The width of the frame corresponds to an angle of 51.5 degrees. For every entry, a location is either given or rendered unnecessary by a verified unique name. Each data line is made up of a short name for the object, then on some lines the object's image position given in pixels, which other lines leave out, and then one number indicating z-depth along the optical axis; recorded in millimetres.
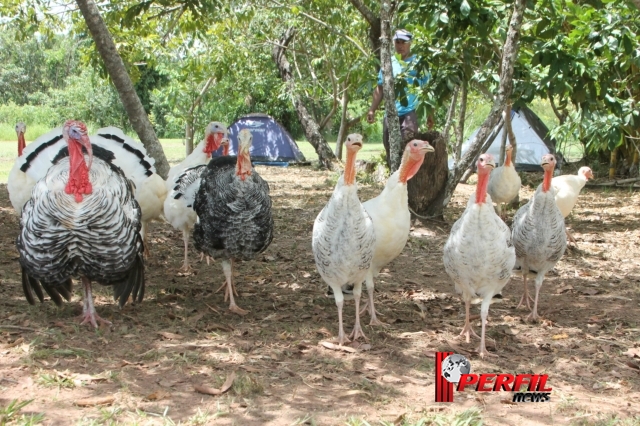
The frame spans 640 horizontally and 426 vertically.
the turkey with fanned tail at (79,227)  4441
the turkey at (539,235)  5410
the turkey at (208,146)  7238
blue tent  17656
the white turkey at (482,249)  4641
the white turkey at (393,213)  5074
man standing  8289
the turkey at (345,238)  4621
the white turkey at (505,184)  8672
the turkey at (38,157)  5551
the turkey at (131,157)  5953
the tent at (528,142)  15266
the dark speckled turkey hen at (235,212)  5348
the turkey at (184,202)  6059
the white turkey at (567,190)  7723
